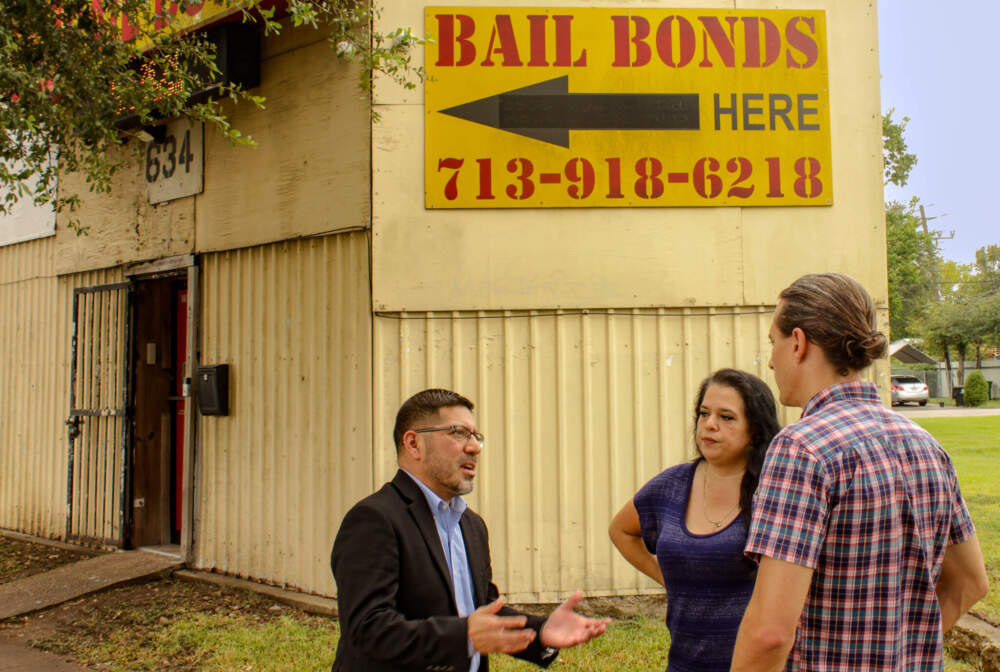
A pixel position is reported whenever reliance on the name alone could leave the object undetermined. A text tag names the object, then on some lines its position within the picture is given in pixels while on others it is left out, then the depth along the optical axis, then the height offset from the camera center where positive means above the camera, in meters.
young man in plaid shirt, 1.84 -0.34
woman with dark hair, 2.71 -0.54
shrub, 32.94 -0.86
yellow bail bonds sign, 5.86 +1.86
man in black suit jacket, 2.21 -0.59
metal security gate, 7.90 -0.36
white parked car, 35.09 -1.00
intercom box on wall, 7.01 -0.10
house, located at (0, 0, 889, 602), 5.85 +0.94
